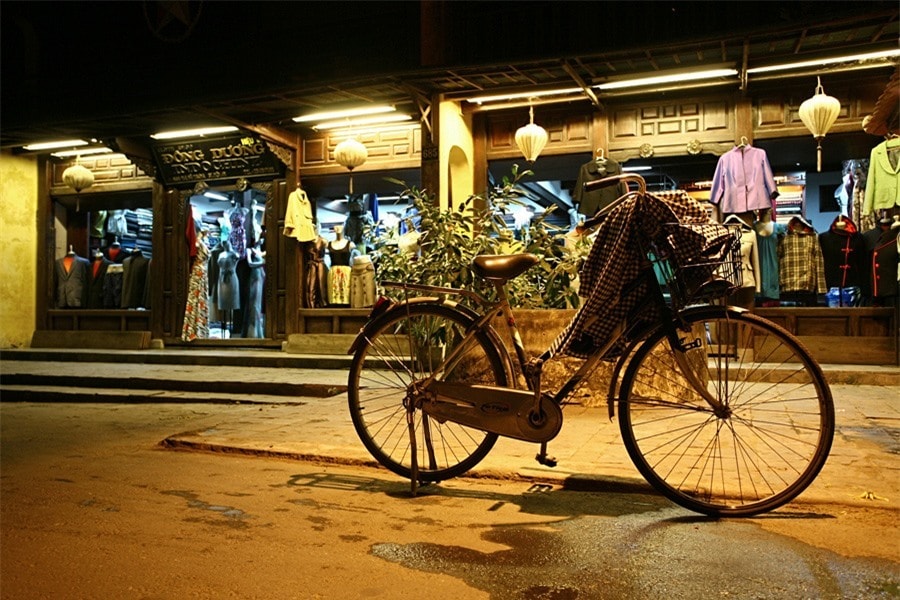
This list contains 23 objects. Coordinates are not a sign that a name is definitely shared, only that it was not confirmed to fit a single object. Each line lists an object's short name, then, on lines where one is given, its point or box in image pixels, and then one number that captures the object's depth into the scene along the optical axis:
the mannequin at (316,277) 12.03
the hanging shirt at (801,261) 9.32
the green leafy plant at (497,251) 6.83
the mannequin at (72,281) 13.77
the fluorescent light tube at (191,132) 12.22
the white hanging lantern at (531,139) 9.88
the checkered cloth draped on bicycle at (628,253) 3.32
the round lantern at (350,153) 10.82
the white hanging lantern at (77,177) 12.94
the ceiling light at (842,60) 8.30
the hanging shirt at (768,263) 9.38
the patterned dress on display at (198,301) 12.77
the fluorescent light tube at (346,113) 10.78
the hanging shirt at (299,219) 11.71
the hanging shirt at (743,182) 9.06
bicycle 3.33
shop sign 12.39
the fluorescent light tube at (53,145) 13.12
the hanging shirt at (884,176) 8.29
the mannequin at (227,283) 12.88
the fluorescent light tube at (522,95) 9.76
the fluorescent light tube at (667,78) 9.10
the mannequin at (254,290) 12.98
